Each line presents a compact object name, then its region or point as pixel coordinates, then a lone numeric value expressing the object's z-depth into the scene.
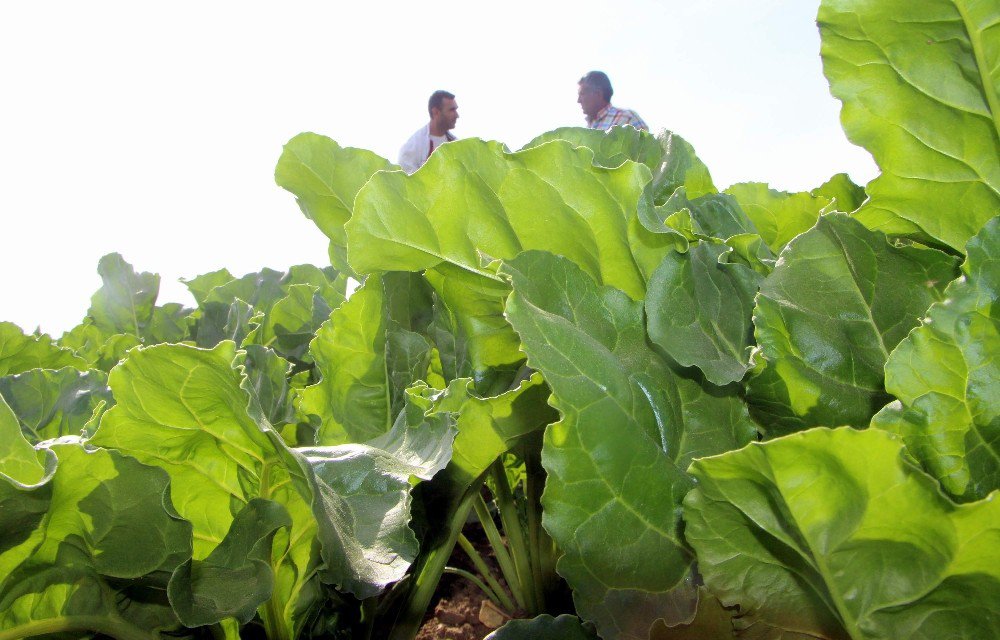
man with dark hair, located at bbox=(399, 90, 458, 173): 5.34
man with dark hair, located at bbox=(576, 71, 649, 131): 5.06
